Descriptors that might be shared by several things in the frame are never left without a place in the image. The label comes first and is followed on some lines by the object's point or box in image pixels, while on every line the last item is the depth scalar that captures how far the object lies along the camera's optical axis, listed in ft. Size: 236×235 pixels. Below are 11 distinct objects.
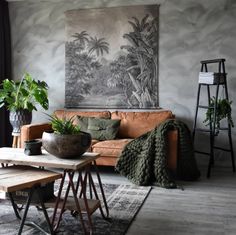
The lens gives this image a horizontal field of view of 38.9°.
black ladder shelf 14.29
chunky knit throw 12.44
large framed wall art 16.52
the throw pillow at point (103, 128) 15.07
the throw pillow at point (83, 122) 15.56
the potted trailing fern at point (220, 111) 14.43
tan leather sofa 12.82
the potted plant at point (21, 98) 15.69
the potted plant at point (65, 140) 7.77
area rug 8.40
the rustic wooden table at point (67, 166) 7.55
